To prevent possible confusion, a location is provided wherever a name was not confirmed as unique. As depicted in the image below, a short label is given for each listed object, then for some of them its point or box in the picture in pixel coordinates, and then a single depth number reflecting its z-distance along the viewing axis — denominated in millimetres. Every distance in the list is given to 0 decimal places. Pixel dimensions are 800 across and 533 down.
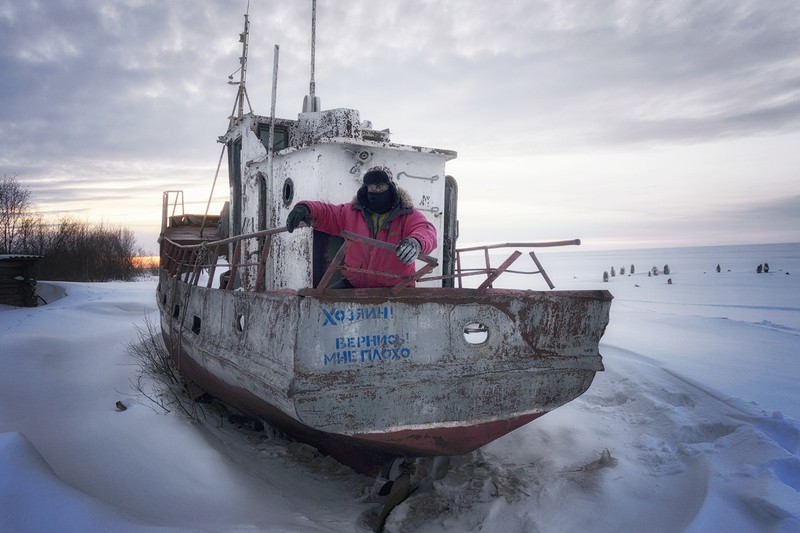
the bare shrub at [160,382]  5430
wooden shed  15055
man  4223
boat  3385
